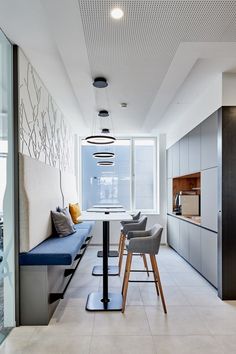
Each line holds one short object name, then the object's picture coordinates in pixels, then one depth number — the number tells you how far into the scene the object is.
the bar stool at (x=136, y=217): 4.97
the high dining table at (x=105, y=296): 3.05
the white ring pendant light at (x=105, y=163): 6.01
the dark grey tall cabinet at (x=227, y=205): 3.30
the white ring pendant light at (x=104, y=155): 5.28
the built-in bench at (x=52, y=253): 2.69
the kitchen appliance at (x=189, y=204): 5.24
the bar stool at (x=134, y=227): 4.19
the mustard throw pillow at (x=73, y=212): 4.95
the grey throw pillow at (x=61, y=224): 3.68
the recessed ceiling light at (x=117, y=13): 2.06
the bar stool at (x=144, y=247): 3.05
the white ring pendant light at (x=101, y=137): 3.37
